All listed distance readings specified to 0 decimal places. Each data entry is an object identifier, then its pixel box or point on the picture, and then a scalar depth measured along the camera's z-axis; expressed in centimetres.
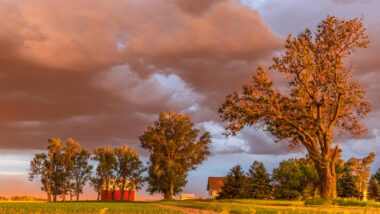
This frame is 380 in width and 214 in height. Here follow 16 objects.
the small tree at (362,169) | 7188
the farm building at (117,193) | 8169
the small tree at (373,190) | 7575
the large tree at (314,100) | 3666
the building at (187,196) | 8412
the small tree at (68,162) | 7519
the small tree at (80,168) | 7825
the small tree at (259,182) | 5919
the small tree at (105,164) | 8050
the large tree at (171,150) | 6278
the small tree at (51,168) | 7488
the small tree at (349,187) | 6869
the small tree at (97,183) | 7962
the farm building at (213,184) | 8881
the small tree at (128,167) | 8131
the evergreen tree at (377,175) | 9181
